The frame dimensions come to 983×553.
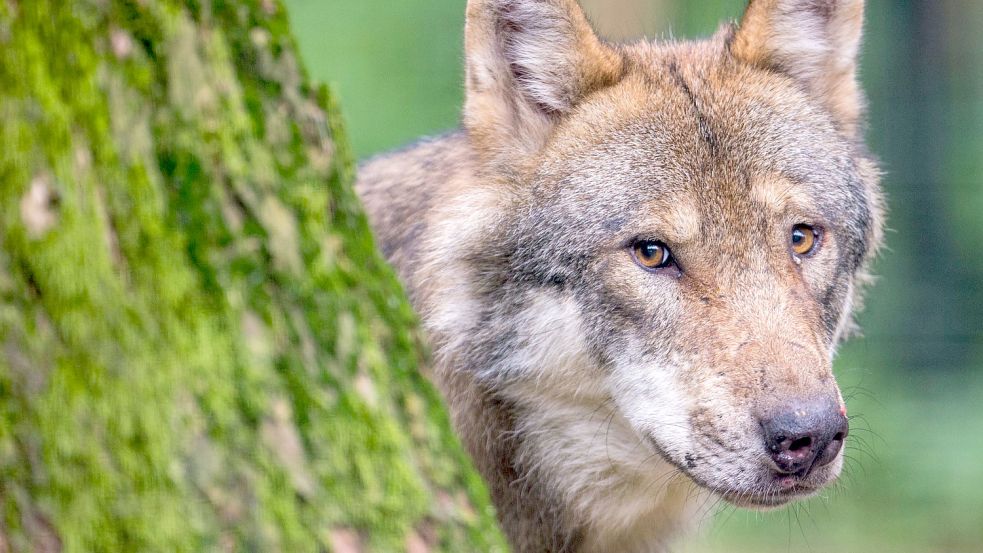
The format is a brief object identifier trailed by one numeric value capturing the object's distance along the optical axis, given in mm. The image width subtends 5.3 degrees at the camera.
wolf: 5045
